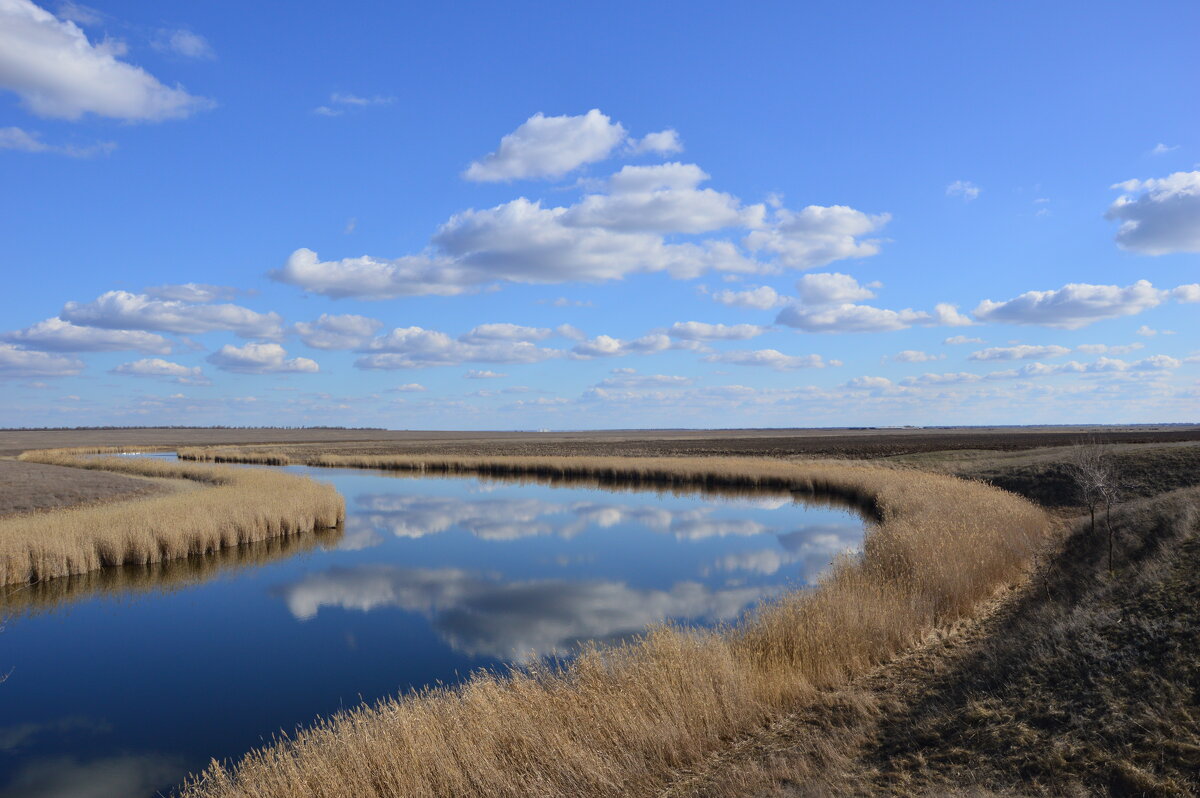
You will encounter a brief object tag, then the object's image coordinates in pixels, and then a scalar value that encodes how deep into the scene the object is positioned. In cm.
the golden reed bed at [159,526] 1703
